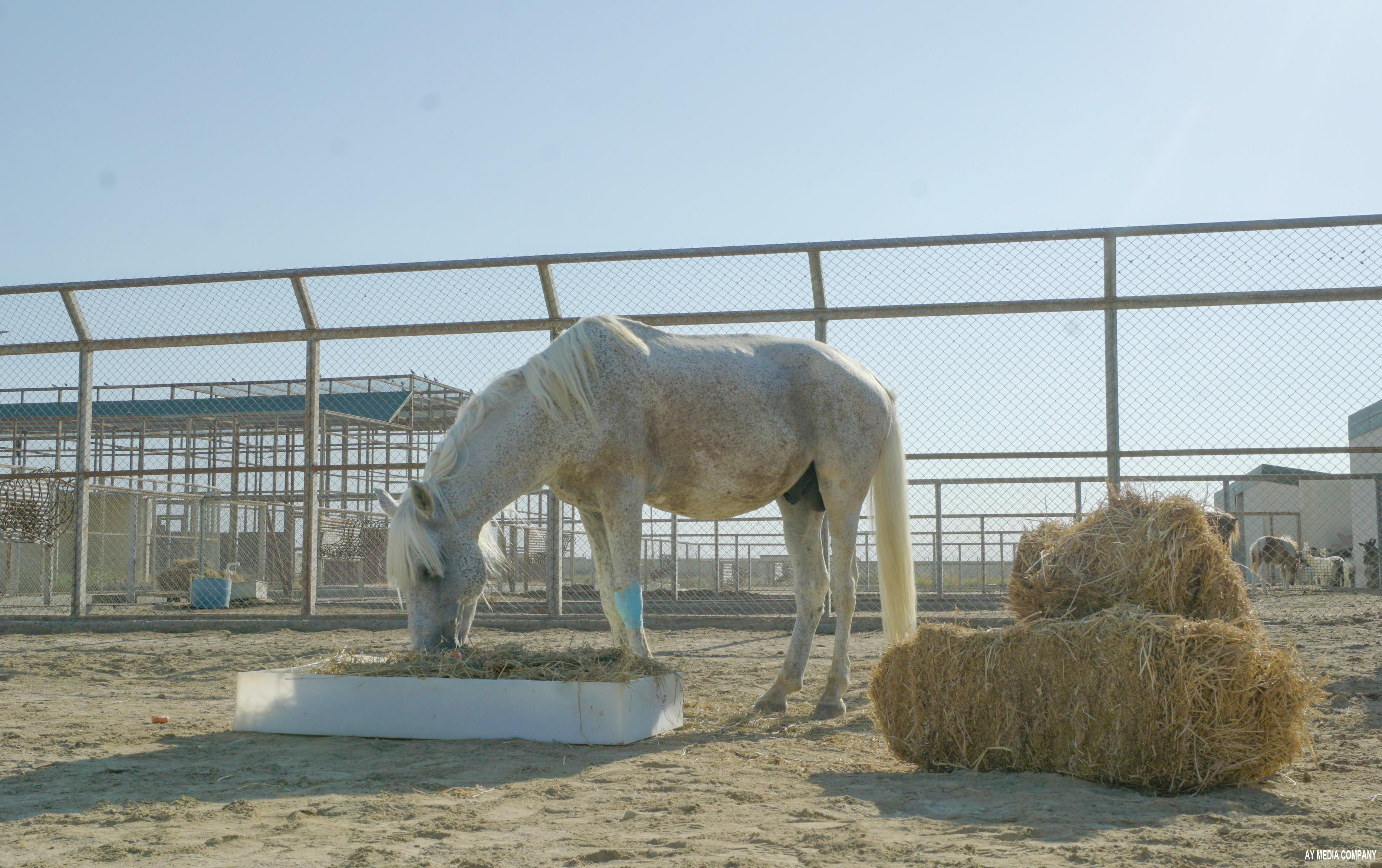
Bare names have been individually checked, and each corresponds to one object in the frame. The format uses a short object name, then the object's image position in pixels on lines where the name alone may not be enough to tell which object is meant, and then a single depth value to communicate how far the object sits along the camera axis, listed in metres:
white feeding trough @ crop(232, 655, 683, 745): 3.79
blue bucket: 12.44
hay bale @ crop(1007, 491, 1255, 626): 3.52
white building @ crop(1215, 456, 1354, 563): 21.70
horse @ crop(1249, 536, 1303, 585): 14.05
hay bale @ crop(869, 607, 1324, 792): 3.06
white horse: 4.11
